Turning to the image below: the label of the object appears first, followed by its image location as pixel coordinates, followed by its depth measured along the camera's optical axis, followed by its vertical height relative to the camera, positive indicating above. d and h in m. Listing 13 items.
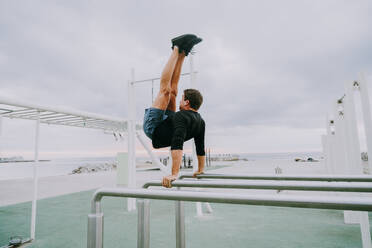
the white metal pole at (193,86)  4.17 +0.77
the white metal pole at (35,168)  3.05 -0.16
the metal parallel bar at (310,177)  1.62 -0.22
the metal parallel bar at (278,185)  1.19 -0.21
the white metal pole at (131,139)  4.69 +0.33
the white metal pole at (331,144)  4.72 +0.11
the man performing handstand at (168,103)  2.26 +0.48
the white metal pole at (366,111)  3.00 +0.51
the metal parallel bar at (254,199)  0.79 -0.21
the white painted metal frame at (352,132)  3.00 +0.25
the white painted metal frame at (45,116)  2.95 +0.67
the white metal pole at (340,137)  3.68 +0.20
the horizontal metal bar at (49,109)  2.63 +0.68
